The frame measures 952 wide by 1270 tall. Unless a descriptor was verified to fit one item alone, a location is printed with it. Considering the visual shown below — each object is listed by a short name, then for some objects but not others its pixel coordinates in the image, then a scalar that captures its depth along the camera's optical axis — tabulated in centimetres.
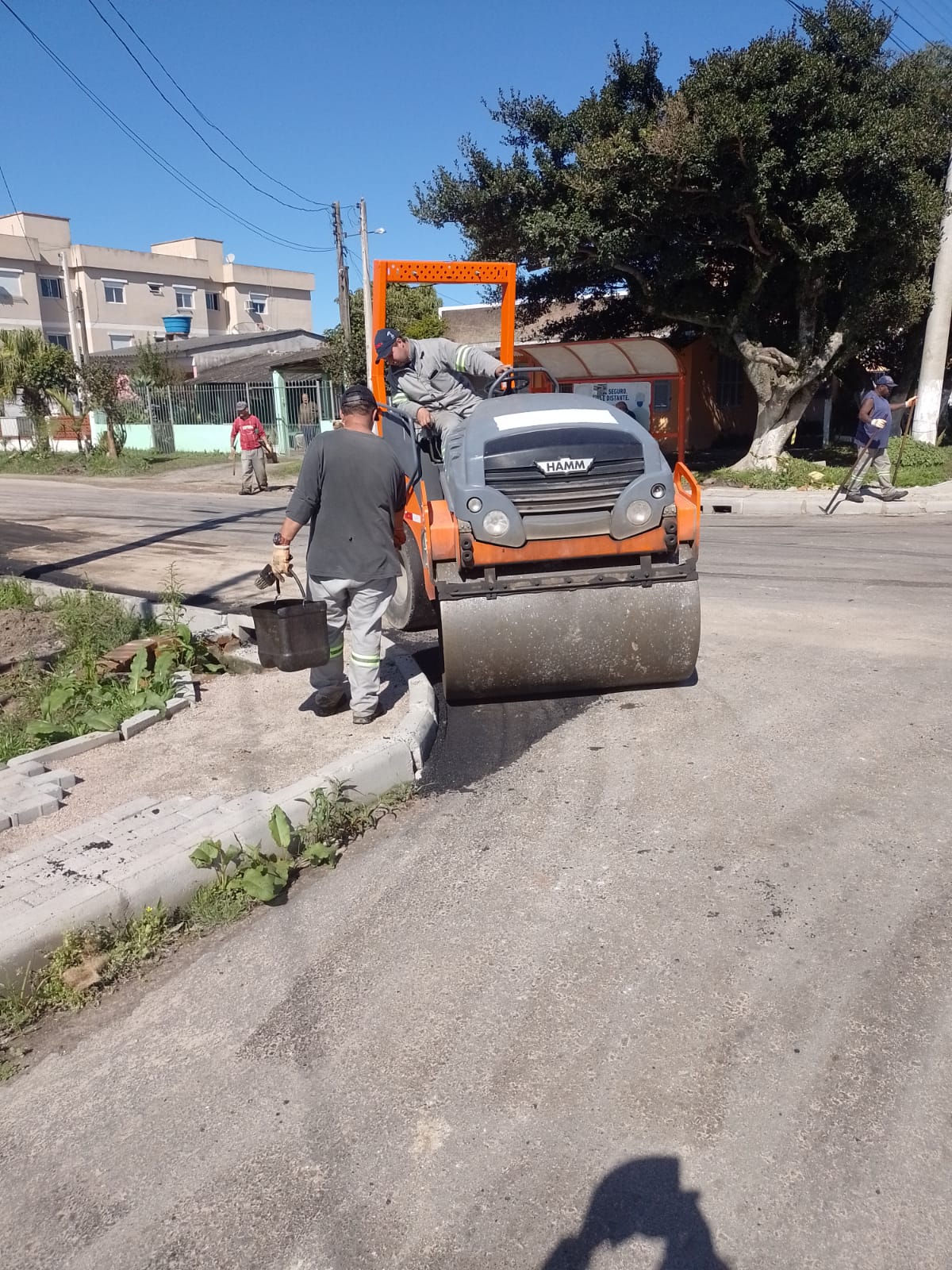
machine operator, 694
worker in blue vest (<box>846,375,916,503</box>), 1291
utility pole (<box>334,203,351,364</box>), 2725
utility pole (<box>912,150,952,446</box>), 1650
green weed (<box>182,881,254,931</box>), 395
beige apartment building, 4984
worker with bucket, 557
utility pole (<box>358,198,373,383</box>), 2941
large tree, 1405
